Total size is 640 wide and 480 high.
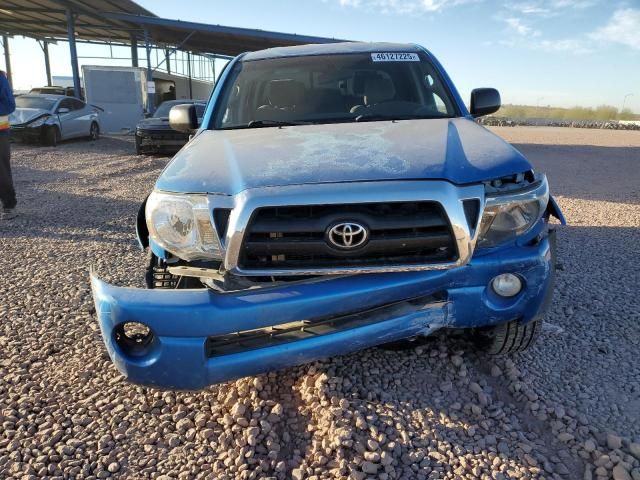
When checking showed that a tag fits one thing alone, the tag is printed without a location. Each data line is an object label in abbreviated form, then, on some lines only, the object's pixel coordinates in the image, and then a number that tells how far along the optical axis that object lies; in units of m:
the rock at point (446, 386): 2.50
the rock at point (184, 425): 2.34
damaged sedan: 14.35
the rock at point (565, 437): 2.18
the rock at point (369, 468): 2.00
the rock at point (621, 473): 1.96
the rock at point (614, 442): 2.11
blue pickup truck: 2.04
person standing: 6.05
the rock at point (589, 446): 2.11
